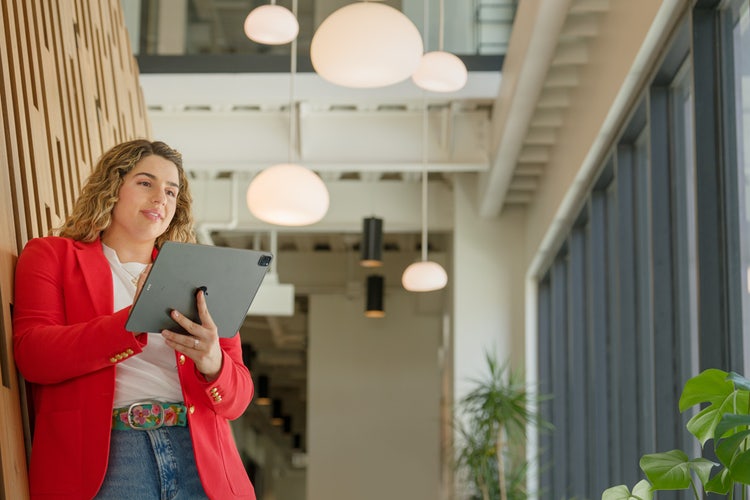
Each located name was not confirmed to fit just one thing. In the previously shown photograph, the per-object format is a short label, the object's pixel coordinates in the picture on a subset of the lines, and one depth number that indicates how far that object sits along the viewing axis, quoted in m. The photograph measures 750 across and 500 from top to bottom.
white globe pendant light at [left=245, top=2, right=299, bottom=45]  4.78
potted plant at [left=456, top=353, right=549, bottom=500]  8.05
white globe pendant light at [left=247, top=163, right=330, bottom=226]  4.89
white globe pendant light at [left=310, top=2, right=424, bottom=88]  3.75
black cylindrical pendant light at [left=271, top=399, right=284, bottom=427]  22.00
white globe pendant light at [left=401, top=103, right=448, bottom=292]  7.22
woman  2.14
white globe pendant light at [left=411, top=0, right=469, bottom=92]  5.22
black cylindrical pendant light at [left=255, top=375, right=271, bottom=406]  17.38
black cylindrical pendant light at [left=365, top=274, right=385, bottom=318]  11.56
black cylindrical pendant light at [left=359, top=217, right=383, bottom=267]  8.78
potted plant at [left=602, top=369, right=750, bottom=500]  2.25
